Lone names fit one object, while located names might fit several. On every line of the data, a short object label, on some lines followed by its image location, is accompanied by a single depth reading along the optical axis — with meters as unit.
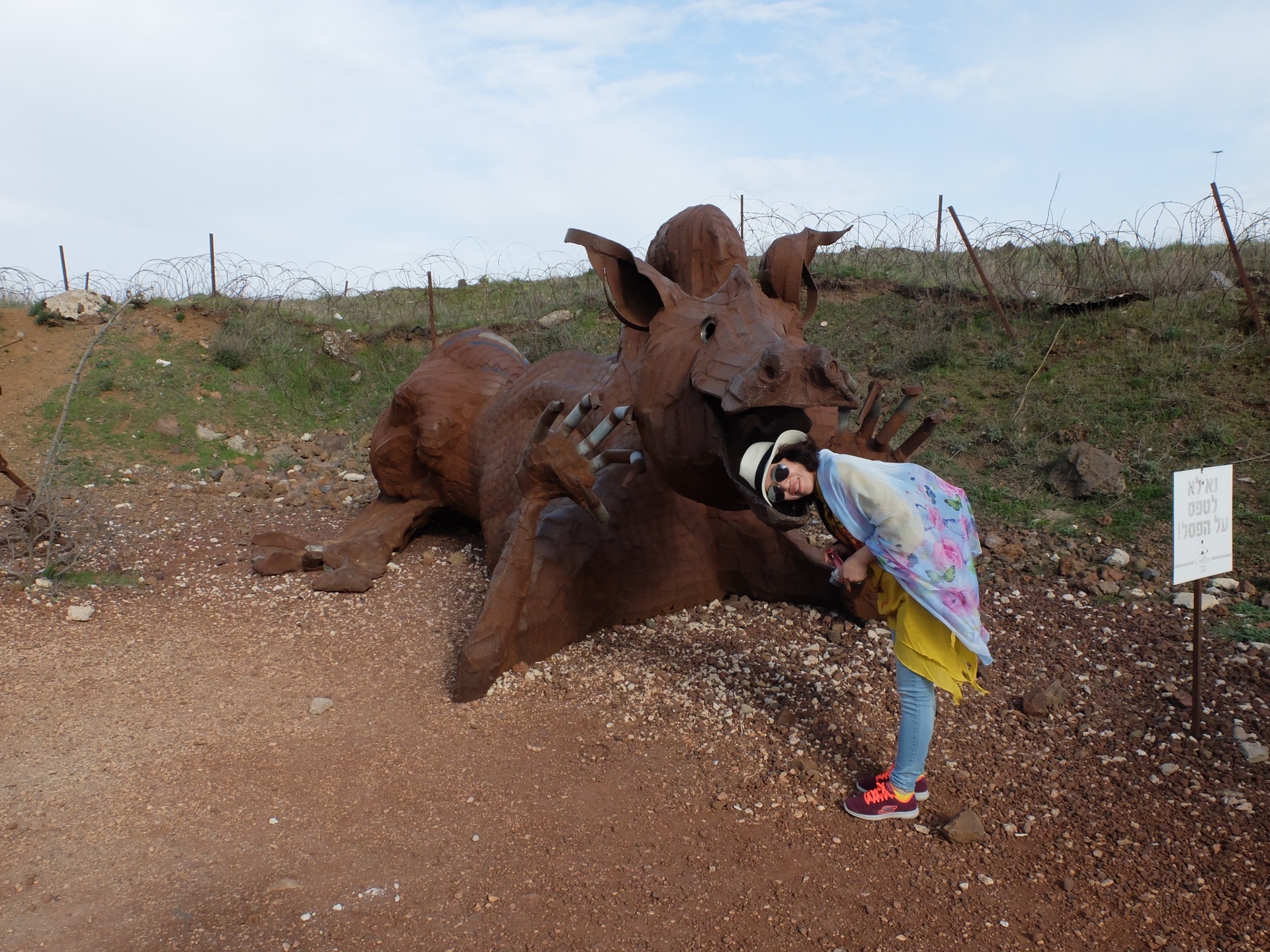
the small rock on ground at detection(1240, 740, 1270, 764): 3.20
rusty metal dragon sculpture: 3.15
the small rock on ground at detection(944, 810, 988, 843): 2.86
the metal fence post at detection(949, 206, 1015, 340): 8.48
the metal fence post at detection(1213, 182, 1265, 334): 6.93
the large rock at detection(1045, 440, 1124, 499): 6.01
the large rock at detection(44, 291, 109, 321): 10.72
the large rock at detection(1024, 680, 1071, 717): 3.68
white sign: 3.25
